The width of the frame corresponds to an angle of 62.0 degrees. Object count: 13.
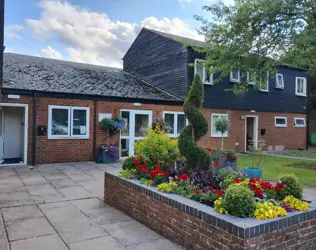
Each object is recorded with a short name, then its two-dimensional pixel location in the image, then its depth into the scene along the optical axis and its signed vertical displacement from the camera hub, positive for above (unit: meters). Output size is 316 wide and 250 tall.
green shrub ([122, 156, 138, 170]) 5.45 -0.76
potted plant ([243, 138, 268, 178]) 7.29 -1.21
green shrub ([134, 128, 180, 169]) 5.16 -0.46
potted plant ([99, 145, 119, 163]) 10.90 -1.12
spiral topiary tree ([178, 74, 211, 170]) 4.85 -0.08
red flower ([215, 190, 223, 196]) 3.64 -0.90
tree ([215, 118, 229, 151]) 12.05 +0.18
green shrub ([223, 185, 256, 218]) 3.04 -0.87
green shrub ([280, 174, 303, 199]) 3.69 -0.83
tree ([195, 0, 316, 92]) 9.20 +3.65
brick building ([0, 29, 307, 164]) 10.26 +1.12
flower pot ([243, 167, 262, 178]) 7.28 -1.22
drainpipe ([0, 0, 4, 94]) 6.01 +2.25
